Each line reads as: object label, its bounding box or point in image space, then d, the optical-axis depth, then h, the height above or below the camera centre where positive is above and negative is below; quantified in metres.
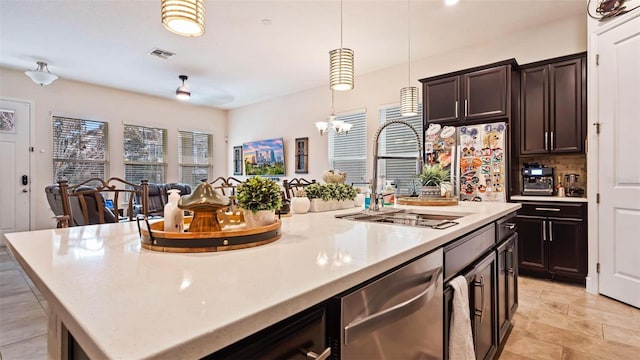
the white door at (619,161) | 2.77 +0.15
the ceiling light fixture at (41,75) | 4.70 +1.55
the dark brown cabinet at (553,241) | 3.26 -0.65
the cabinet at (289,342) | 0.54 -0.29
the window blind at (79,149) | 5.85 +0.59
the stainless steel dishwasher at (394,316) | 0.72 -0.36
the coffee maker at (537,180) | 3.66 -0.01
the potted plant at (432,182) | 2.56 -0.02
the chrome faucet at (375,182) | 1.95 -0.02
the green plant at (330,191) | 1.97 -0.07
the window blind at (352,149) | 5.66 +0.56
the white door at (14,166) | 5.29 +0.25
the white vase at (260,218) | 1.13 -0.13
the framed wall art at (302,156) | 6.50 +0.49
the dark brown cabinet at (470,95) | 3.67 +1.02
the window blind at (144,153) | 6.69 +0.58
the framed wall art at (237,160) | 7.98 +0.50
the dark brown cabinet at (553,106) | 3.45 +0.81
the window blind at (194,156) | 7.54 +0.58
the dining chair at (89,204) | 2.69 -0.22
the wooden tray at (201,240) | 0.92 -0.17
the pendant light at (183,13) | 1.55 +0.82
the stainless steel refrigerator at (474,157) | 3.62 +0.26
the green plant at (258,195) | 1.13 -0.05
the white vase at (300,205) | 1.84 -0.14
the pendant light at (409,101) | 3.53 +0.86
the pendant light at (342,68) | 2.26 +0.78
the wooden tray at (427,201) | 2.42 -0.17
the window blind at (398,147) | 4.98 +0.51
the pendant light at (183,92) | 5.54 +1.51
